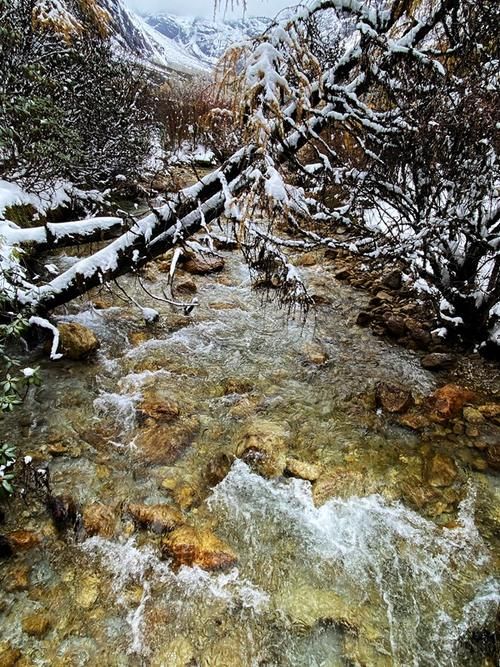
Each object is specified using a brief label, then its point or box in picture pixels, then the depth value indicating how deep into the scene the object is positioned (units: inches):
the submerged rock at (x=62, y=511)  106.3
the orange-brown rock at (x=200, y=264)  284.0
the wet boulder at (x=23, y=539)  100.0
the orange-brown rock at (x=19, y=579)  92.6
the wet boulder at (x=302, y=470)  127.9
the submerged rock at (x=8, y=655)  80.0
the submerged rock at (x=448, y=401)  152.9
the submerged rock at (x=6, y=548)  98.2
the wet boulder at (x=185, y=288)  256.5
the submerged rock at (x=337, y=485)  122.7
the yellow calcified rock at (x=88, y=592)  91.4
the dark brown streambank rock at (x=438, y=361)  184.4
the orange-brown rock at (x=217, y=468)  125.8
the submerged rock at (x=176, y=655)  83.7
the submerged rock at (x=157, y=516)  109.3
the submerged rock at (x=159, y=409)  148.0
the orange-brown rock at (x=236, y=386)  167.6
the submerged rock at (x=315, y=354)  190.5
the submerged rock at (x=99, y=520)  106.7
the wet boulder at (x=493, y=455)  133.7
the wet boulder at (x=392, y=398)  157.6
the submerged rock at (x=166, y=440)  131.6
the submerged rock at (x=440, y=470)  127.1
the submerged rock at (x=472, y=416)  149.6
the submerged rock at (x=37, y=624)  85.3
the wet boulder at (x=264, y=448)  131.0
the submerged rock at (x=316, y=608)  91.4
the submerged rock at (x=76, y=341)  174.4
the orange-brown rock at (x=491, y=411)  150.6
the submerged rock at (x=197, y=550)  101.7
